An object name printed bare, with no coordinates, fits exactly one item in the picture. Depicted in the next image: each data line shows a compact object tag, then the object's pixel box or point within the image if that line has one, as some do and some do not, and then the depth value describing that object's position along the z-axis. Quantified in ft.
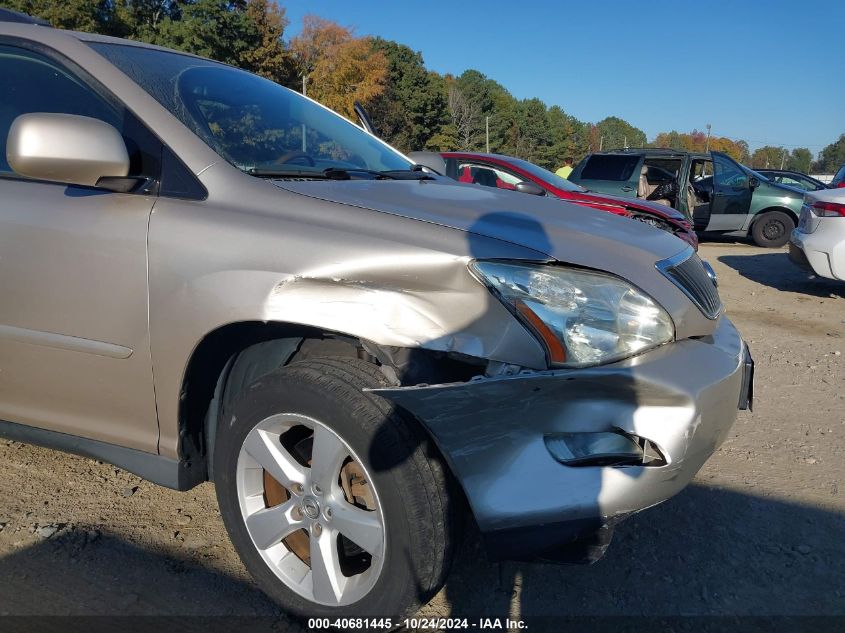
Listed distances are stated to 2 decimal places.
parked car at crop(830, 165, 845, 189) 28.16
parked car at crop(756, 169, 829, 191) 59.77
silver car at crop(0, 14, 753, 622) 5.79
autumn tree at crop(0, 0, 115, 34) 104.73
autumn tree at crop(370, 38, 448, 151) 196.44
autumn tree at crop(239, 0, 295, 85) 144.86
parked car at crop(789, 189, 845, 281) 21.72
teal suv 38.40
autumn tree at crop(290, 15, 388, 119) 178.91
